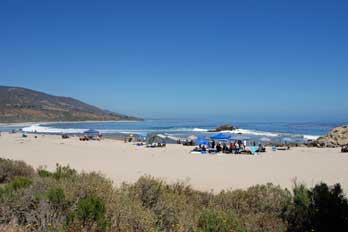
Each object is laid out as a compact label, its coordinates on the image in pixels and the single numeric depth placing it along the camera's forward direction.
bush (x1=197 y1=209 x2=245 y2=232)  3.46
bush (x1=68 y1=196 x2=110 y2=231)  3.23
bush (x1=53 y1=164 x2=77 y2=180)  6.26
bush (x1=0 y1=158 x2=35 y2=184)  7.84
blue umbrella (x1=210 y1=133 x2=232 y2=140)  25.69
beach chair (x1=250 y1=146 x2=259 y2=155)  21.84
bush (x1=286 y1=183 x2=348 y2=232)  4.14
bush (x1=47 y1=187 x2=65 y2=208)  4.05
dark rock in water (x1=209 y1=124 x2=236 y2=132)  49.25
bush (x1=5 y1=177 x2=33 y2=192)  4.84
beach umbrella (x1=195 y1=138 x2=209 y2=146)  25.50
